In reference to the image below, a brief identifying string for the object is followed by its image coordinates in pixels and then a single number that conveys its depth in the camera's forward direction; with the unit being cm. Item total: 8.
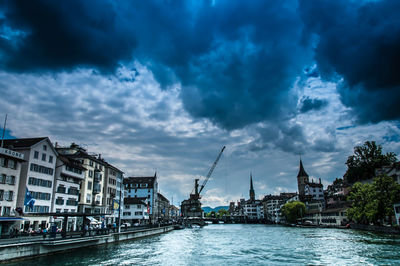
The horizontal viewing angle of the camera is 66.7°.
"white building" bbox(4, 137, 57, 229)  5541
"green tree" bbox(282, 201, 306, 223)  14362
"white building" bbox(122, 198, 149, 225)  12019
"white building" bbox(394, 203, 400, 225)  7362
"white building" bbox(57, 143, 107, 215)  7869
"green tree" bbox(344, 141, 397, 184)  11306
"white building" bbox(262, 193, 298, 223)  19436
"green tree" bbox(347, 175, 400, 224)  7388
